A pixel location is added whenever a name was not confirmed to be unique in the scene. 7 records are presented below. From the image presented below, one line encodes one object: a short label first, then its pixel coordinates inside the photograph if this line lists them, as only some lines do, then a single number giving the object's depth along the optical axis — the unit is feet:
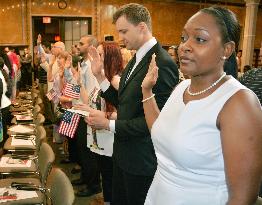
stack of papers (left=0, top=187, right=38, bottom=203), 8.90
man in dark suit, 6.91
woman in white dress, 3.54
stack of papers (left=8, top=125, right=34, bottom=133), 15.99
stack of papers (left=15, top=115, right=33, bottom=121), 18.61
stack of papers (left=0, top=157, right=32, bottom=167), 11.87
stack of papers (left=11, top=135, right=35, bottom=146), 14.14
